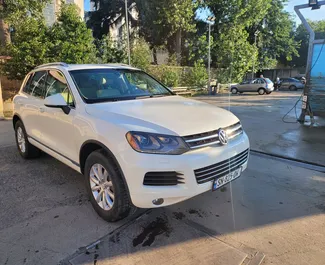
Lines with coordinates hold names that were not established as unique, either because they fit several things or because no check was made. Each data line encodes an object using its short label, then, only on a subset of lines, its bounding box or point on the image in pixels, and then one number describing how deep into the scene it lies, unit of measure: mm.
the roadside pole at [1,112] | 9508
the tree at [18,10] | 11882
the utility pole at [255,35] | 30225
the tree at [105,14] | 29094
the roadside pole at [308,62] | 8367
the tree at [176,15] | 24047
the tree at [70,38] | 12398
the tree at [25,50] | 11531
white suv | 2508
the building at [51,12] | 16766
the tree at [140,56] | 20109
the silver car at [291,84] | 26844
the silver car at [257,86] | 22297
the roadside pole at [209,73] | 22484
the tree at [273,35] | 31562
